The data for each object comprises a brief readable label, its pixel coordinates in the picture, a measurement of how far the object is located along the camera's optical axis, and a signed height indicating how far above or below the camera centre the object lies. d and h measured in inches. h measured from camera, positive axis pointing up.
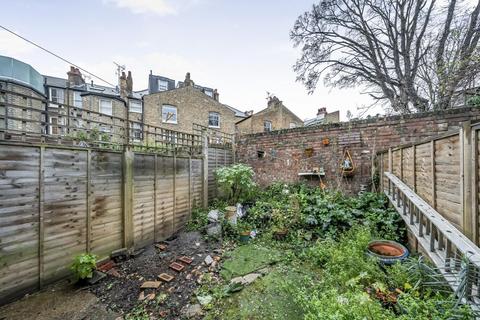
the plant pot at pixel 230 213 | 208.8 -57.6
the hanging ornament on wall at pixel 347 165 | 237.9 -6.4
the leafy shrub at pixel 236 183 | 246.8 -29.4
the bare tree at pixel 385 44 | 274.4 +193.8
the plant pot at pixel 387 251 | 111.2 -57.3
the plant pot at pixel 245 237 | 186.4 -73.9
